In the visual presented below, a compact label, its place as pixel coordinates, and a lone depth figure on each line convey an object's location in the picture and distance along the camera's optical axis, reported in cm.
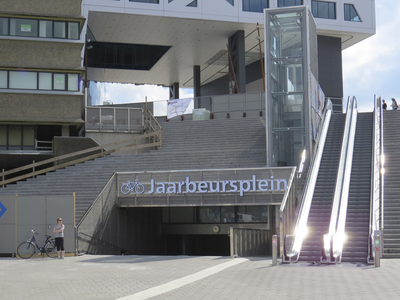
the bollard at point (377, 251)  1440
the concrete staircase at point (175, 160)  2677
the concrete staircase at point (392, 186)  1705
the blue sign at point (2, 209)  1953
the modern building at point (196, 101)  2414
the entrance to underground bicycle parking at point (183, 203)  2194
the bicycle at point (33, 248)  1898
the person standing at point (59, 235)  1834
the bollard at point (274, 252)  1523
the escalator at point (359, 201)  1642
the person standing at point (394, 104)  4144
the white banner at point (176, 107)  4106
